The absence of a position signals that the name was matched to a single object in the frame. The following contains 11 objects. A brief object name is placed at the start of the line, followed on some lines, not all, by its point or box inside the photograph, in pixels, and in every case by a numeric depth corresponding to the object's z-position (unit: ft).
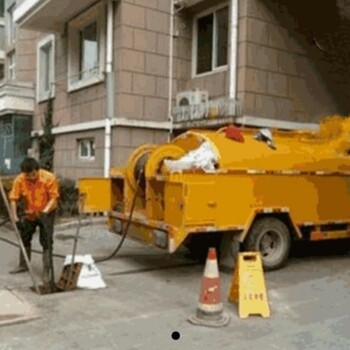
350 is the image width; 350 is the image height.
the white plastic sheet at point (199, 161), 24.12
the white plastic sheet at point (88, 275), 22.44
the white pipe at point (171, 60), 44.42
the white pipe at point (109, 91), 42.45
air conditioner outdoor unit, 41.91
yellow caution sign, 18.94
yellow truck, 23.68
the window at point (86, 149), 47.01
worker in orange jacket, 24.07
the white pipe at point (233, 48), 39.17
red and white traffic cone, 18.01
